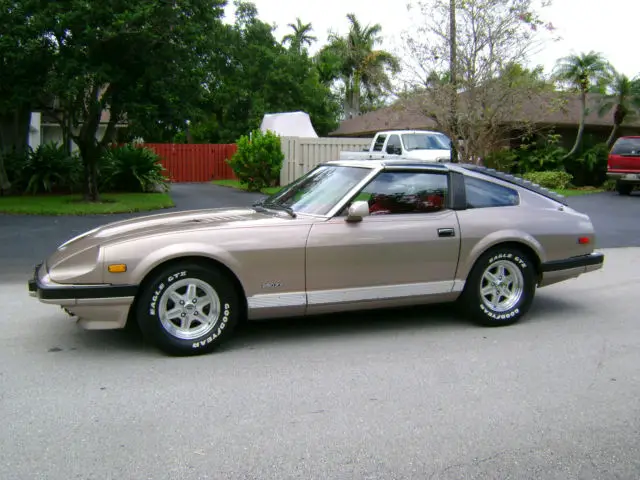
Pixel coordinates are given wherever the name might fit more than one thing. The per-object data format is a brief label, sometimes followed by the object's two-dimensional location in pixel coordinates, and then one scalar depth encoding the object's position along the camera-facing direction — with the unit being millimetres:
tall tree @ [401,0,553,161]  14289
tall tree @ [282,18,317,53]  48594
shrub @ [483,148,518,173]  22375
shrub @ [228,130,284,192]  21406
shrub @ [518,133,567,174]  24453
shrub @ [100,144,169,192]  19875
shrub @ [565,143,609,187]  24609
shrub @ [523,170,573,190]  23156
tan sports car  4973
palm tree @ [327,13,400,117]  48031
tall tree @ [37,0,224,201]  13727
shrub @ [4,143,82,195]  18406
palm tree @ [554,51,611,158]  24766
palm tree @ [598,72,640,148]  24812
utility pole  14352
